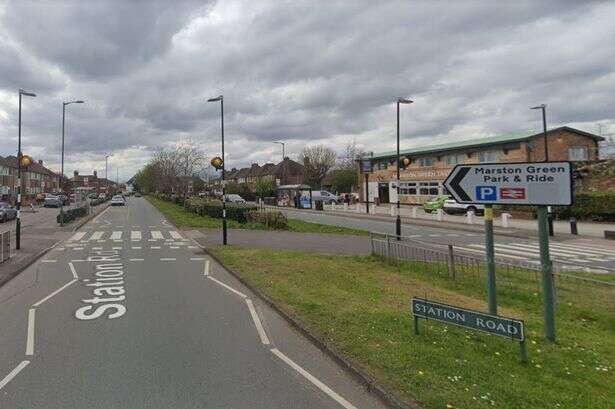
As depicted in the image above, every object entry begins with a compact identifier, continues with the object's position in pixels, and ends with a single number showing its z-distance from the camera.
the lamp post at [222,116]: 19.58
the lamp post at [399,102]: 22.91
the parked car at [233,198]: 64.30
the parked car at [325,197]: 62.84
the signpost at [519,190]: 6.21
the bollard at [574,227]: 25.23
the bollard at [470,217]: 30.98
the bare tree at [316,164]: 88.88
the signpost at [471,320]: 5.51
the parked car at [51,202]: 58.75
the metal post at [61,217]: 29.09
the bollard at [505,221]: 28.66
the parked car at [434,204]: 40.91
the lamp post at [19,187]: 18.23
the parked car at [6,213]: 35.12
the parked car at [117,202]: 65.50
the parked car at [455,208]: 38.94
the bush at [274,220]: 27.30
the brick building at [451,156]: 44.41
